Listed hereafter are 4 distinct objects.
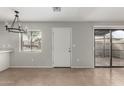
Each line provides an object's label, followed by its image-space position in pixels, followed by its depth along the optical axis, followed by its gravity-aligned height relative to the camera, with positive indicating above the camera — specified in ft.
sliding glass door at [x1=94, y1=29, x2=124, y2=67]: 14.27 +0.16
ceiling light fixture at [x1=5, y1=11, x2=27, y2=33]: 9.40 +2.78
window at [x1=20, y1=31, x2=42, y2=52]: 14.27 +0.84
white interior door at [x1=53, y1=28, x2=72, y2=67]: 14.16 -0.26
